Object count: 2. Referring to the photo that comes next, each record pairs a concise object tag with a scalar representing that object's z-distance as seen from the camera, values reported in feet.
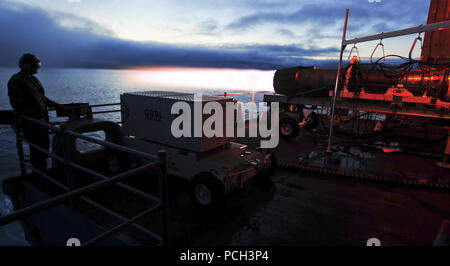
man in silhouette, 12.97
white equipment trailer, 13.82
